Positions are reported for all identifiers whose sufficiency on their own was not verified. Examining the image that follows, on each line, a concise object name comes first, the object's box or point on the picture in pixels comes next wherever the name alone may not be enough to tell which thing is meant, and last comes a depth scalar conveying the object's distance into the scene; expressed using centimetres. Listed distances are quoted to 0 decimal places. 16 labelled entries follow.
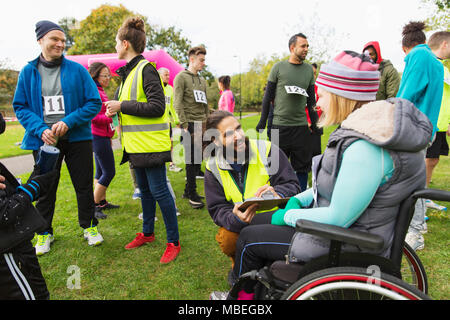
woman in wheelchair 111
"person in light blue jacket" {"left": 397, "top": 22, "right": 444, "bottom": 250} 268
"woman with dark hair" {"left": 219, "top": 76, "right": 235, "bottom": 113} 786
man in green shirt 362
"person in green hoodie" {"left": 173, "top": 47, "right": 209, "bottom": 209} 413
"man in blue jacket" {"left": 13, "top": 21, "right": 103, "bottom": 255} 257
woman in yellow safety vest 246
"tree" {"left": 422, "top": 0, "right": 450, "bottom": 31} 1443
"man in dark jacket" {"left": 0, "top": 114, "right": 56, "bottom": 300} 142
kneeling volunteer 207
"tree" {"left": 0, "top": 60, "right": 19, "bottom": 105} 2569
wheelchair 108
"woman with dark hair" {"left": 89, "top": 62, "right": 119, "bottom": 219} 371
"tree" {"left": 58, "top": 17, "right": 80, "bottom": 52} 4269
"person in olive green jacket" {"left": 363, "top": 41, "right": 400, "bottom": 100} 404
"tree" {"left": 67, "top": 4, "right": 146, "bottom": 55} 2310
